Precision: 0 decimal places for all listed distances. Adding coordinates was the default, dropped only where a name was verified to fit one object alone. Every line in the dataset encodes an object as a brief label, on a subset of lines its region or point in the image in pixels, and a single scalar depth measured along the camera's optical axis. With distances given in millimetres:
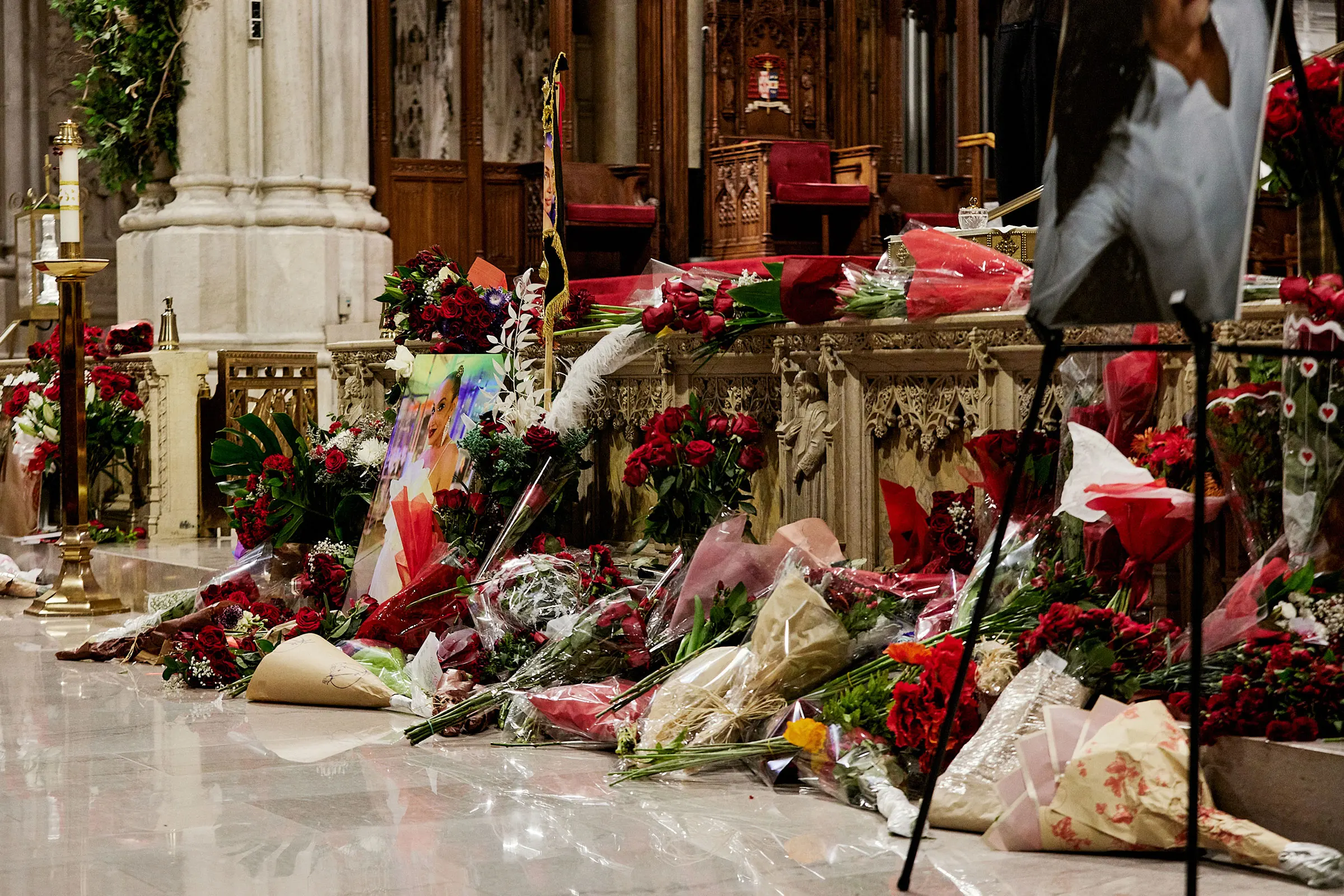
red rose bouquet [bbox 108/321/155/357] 8406
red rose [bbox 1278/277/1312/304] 3256
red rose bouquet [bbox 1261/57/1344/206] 3266
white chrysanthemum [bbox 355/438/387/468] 5980
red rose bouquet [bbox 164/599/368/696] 5109
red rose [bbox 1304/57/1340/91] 3268
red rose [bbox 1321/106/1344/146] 3242
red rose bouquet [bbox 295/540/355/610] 5730
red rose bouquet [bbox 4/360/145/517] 7875
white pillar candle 6516
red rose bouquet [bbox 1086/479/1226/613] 3422
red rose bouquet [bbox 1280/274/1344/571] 3215
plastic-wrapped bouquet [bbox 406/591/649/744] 4414
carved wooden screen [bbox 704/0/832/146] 11547
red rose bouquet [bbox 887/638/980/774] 3443
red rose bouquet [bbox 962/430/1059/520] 3924
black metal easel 2451
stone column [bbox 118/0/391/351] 9047
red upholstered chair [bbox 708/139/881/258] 10492
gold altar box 5141
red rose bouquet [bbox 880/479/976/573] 4176
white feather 5352
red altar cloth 6707
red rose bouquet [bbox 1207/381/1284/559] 3379
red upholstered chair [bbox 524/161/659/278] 10656
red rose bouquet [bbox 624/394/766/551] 4820
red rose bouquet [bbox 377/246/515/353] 5824
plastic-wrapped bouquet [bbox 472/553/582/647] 4734
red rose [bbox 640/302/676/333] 5086
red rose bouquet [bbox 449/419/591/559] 5340
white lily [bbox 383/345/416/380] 6023
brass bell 8297
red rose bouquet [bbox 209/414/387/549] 6023
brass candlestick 6633
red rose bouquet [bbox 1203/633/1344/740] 3109
